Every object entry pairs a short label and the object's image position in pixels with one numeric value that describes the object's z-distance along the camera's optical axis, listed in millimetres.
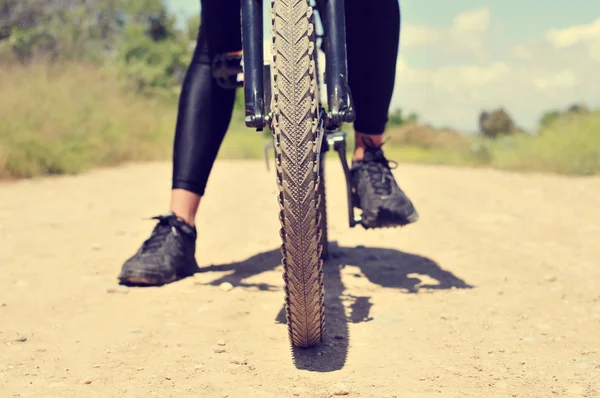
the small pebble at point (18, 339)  1872
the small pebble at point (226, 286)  2436
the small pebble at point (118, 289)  2402
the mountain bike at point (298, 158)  1597
